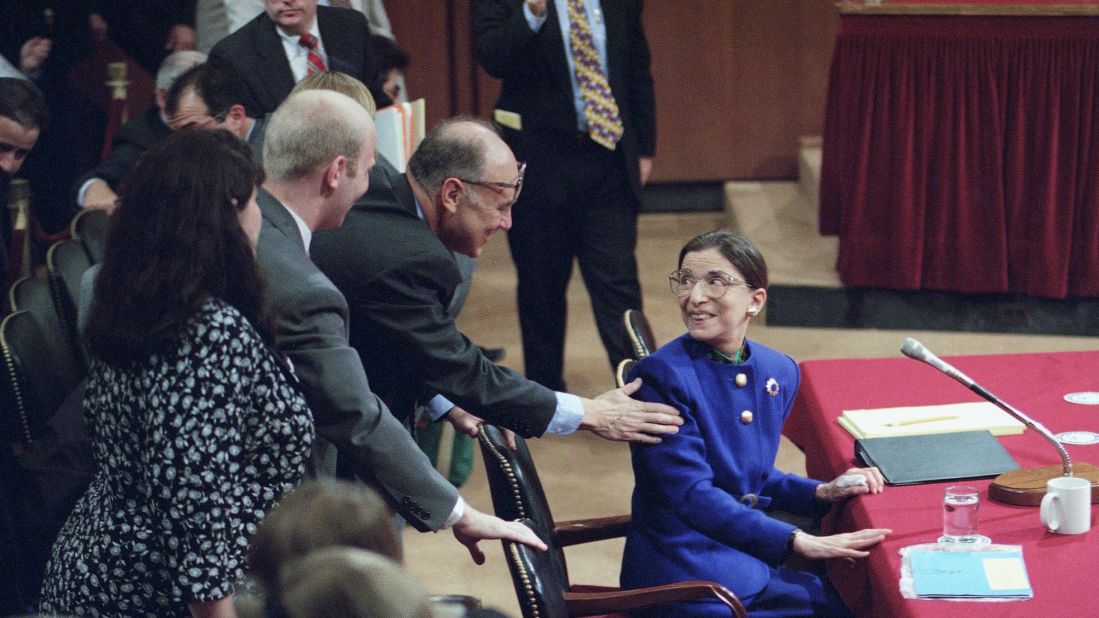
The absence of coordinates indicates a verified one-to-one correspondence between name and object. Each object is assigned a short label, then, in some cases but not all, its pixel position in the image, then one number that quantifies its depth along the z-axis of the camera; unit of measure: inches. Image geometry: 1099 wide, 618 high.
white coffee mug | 180.4
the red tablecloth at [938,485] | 168.6
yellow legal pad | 221.8
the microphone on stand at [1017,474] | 190.9
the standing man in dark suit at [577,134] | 375.6
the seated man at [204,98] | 312.9
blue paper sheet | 167.0
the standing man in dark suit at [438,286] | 207.5
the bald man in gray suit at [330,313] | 179.6
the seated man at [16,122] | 299.4
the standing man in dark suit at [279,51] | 329.7
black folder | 204.2
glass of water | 181.6
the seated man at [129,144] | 373.8
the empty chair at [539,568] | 171.8
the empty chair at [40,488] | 220.7
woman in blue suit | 198.8
